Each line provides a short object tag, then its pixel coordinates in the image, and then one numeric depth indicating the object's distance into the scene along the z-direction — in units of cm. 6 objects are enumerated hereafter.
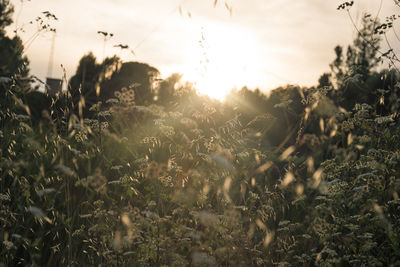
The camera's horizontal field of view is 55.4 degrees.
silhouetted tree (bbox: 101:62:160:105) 1344
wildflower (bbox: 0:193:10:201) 294
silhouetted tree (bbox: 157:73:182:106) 1605
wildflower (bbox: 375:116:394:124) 328
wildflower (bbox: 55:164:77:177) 233
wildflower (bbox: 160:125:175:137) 326
